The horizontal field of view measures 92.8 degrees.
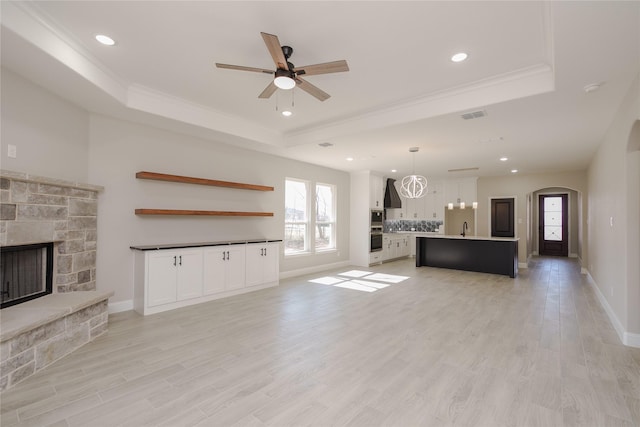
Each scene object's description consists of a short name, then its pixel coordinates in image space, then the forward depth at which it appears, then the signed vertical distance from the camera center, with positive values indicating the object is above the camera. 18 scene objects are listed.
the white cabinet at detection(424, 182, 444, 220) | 10.06 +0.55
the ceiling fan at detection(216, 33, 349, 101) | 2.38 +1.27
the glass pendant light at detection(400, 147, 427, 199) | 5.78 +0.85
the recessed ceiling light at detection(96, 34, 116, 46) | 2.74 +1.62
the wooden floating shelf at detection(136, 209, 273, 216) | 4.32 +0.07
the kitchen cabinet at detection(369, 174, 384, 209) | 8.52 +0.77
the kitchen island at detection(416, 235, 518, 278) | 7.05 -0.86
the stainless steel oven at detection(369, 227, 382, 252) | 8.44 -0.61
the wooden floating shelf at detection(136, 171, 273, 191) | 4.35 +0.58
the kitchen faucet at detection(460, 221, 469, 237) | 9.65 -0.27
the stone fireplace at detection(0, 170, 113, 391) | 2.51 -0.67
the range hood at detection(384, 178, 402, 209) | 10.05 +0.74
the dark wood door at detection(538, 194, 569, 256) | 10.95 -0.19
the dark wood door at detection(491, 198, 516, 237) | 8.95 +0.04
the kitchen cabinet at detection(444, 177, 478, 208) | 9.48 +0.88
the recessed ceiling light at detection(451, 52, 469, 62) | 2.93 +1.59
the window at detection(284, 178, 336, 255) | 6.99 +0.00
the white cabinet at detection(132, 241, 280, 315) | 4.16 -0.88
